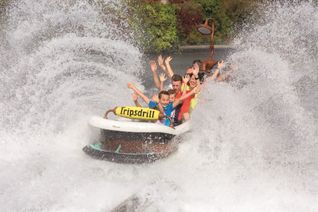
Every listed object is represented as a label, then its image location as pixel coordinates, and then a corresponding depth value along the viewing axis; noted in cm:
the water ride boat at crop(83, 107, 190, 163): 674
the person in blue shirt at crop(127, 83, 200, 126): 746
